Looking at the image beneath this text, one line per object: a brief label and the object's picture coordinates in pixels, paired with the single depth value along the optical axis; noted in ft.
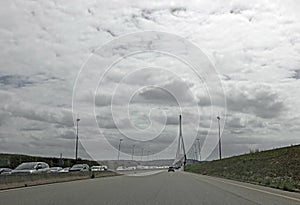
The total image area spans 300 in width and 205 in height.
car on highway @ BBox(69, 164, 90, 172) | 183.57
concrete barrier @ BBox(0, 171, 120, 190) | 87.80
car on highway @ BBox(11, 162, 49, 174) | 123.34
